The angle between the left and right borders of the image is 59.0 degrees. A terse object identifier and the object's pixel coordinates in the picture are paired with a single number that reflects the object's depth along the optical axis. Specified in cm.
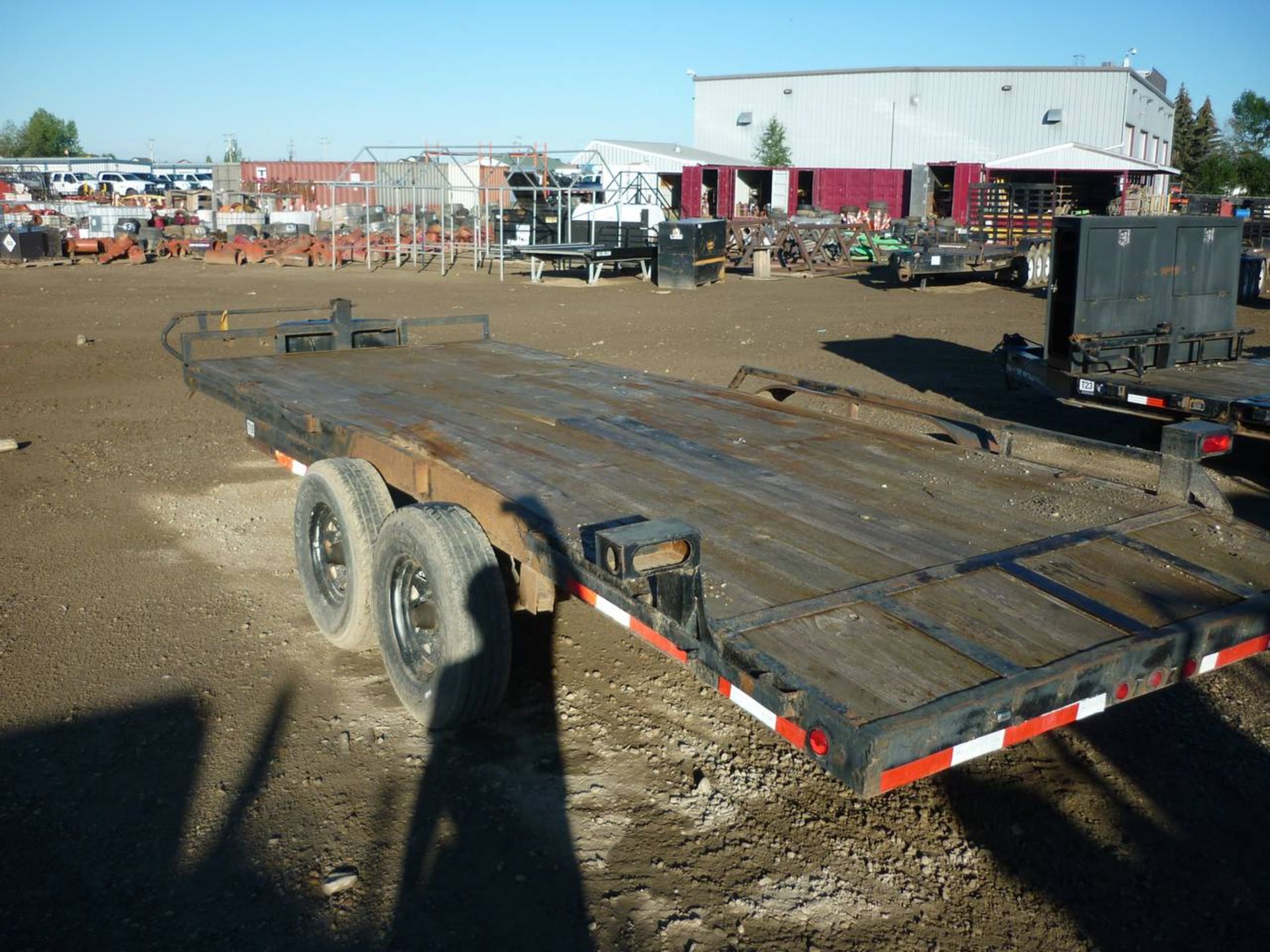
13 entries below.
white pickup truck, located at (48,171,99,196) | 6507
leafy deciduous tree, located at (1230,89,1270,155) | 8069
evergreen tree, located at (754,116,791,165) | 5488
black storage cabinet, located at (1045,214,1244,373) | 883
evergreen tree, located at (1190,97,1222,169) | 8475
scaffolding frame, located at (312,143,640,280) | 2684
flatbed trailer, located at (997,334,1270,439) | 736
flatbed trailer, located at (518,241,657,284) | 2441
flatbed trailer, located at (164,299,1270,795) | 279
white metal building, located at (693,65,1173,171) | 5091
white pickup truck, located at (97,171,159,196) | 6694
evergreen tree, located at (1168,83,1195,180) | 8225
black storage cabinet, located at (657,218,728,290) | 2423
